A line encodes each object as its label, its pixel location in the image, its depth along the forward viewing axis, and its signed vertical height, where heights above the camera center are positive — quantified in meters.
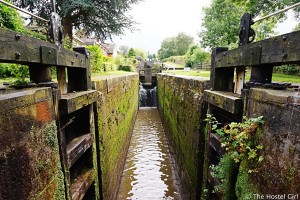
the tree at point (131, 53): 45.49 +4.93
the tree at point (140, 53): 57.11 +6.27
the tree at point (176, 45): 61.62 +9.57
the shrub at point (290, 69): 11.30 +0.34
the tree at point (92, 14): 12.32 +4.15
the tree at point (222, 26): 21.08 +5.97
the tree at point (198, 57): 29.81 +2.62
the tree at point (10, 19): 6.16 +1.77
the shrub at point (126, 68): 24.95 +0.77
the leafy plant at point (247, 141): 2.11 -0.74
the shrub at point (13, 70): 5.46 +0.09
